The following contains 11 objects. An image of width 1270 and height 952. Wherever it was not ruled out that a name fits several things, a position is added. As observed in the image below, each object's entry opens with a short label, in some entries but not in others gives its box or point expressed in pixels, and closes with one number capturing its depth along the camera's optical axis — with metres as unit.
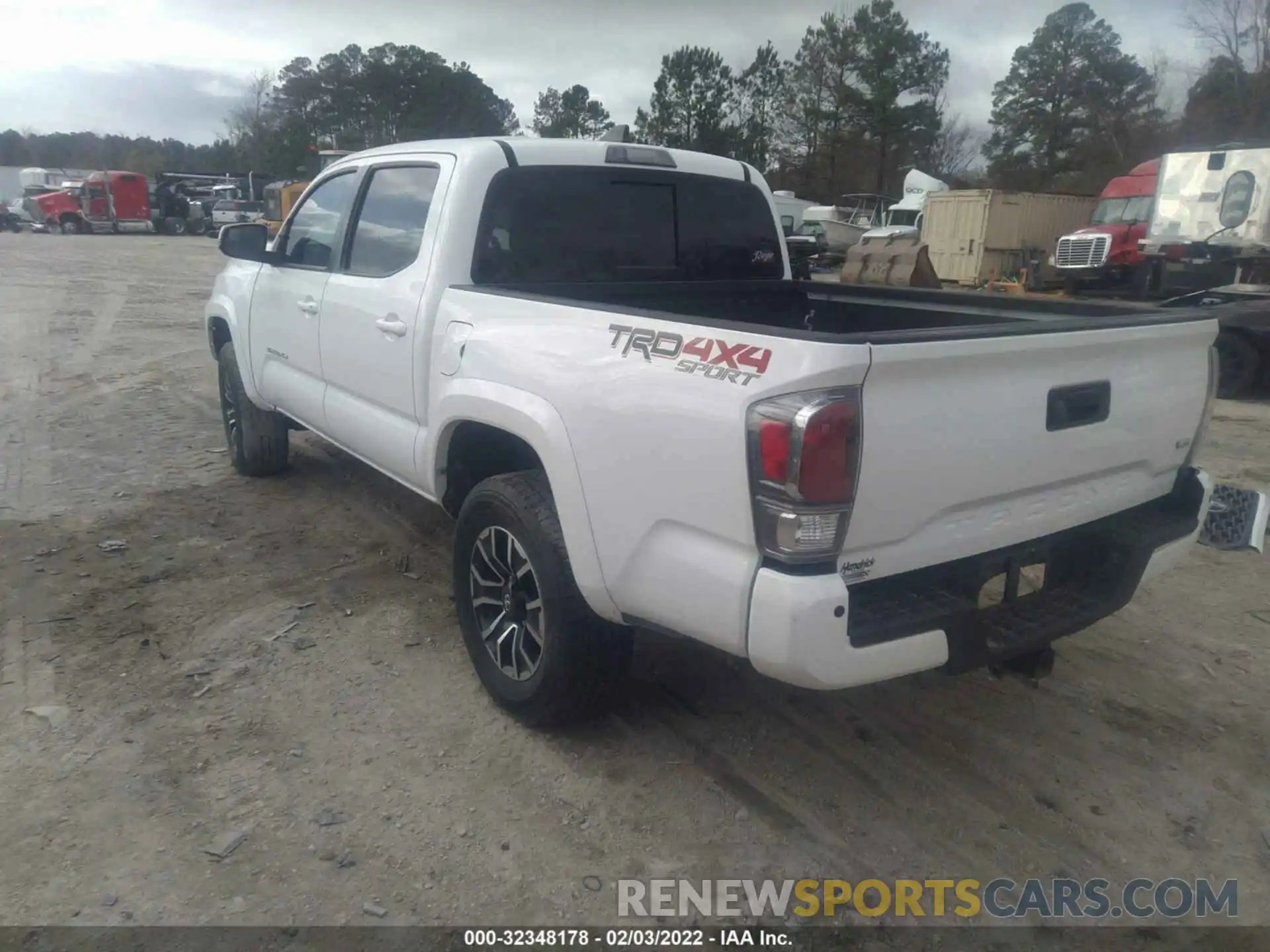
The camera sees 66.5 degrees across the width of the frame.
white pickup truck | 2.35
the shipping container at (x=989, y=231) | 25.52
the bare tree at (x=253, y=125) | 71.06
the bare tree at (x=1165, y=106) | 45.63
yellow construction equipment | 32.69
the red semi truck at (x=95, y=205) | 40.59
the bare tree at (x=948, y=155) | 54.03
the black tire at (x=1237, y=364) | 10.06
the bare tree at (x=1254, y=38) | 39.34
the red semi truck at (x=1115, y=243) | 21.11
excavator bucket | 13.51
